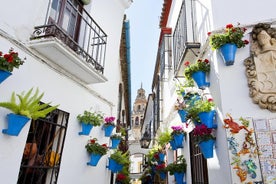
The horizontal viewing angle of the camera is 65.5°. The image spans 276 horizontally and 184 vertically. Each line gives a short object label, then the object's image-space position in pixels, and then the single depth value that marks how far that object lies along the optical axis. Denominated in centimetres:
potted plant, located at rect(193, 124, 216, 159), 362
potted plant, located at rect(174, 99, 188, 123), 488
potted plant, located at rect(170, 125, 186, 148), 576
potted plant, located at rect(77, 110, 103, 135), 490
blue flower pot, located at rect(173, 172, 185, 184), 563
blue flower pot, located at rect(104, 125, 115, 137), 593
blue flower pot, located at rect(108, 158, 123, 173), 589
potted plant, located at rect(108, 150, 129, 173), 588
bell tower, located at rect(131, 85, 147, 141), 4825
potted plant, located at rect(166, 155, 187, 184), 560
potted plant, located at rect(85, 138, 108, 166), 504
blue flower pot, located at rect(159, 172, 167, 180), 746
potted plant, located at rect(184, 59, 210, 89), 411
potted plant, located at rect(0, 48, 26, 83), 274
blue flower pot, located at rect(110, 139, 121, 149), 645
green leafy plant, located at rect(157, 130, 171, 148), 649
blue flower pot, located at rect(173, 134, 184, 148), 578
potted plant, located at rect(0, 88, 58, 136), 299
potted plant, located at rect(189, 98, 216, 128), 368
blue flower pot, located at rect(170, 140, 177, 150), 609
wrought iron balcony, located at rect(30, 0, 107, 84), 373
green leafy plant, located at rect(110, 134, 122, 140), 643
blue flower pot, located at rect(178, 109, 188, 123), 489
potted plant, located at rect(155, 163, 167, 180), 736
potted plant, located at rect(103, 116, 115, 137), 594
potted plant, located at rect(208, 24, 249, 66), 365
